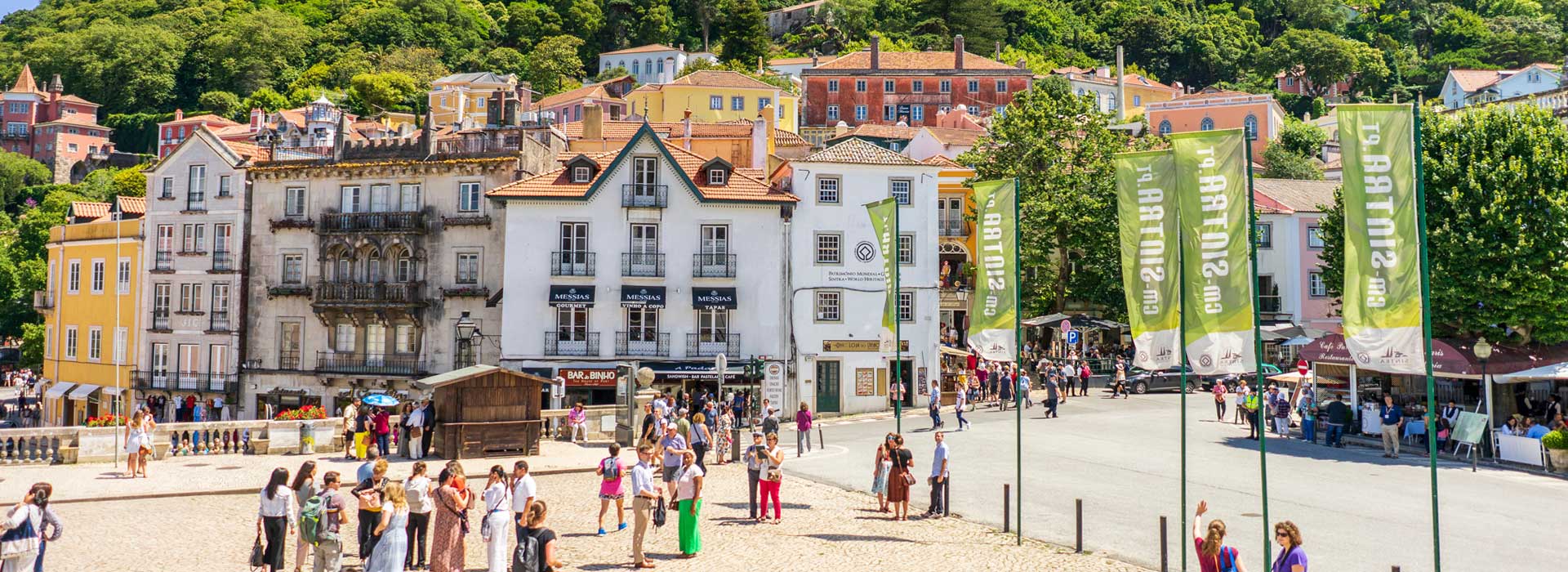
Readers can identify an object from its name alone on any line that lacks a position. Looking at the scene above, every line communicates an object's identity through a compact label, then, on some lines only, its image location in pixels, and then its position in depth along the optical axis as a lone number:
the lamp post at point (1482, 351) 28.93
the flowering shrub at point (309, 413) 33.84
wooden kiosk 27.48
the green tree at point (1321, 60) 124.00
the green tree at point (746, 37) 131.25
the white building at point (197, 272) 48.50
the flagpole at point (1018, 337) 19.28
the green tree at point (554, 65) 133.88
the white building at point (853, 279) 43.31
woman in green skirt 16.52
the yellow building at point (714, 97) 93.19
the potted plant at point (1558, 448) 26.17
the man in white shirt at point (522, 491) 16.12
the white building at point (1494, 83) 108.00
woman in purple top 12.38
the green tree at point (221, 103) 138.25
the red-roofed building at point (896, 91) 103.50
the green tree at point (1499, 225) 30.58
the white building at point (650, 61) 131.88
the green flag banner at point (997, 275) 21.22
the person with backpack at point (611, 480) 17.75
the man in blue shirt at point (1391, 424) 28.53
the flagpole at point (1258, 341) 14.99
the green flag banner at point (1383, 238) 14.47
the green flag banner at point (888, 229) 27.67
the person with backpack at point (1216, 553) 12.90
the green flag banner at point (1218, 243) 16.52
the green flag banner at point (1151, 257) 17.97
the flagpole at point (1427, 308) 13.12
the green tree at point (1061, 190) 52.50
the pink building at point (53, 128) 146.50
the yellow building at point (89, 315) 51.62
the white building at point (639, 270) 41.94
